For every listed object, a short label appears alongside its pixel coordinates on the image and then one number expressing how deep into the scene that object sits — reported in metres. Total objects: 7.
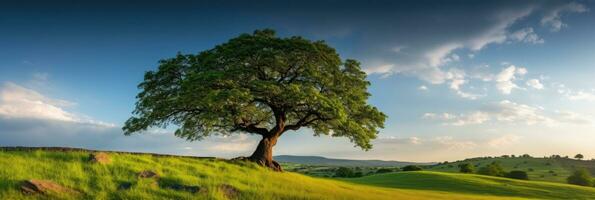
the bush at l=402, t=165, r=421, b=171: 101.12
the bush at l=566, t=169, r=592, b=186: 78.31
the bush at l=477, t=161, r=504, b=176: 86.62
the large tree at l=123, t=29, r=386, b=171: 34.97
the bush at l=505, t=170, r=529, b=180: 83.22
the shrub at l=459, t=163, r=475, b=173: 92.38
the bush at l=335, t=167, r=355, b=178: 102.21
